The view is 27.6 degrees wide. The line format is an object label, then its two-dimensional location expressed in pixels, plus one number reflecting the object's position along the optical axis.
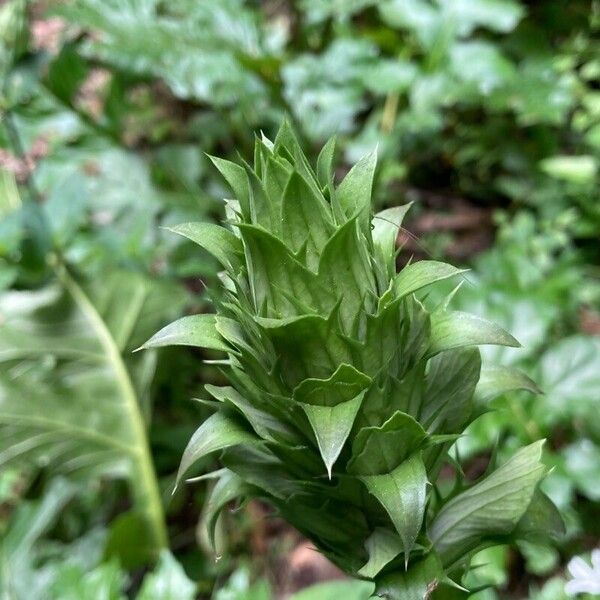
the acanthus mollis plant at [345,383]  0.25
